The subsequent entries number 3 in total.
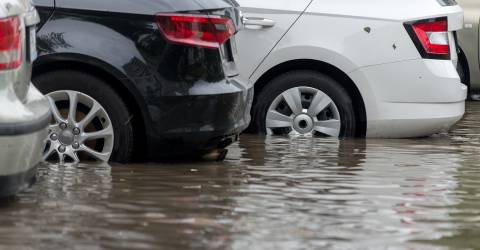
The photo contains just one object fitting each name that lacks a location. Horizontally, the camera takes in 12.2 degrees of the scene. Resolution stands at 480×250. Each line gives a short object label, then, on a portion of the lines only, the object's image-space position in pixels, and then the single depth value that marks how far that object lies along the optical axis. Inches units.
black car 546.8
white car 698.7
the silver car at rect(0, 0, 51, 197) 422.2
